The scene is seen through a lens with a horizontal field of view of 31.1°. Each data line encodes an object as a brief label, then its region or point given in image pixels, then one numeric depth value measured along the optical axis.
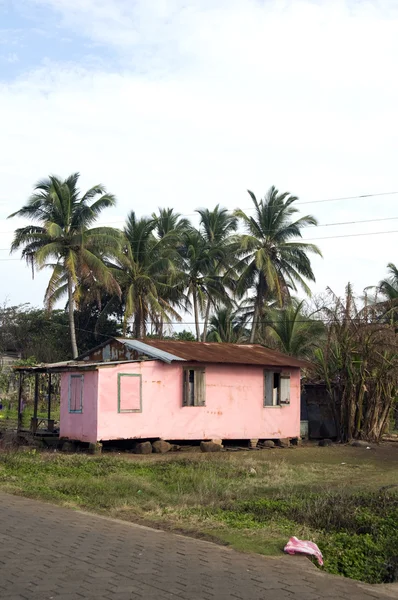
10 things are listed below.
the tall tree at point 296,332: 33.06
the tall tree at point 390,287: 33.92
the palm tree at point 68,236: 32.44
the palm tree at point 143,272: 36.00
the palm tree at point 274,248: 37.84
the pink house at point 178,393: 20.30
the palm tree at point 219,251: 39.22
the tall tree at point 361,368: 24.02
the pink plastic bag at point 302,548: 7.39
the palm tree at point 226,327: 41.48
